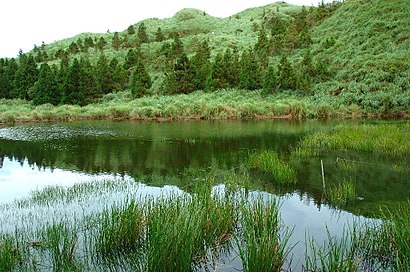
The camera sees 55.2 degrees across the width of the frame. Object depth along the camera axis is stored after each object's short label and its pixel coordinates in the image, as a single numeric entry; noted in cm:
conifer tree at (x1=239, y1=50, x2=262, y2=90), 5762
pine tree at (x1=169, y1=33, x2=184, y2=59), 7381
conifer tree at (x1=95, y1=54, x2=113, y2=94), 6384
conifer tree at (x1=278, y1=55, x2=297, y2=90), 5481
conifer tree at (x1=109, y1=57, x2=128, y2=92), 6488
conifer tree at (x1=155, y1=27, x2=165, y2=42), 9712
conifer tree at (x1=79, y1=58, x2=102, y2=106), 5778
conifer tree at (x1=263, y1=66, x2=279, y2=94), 5419
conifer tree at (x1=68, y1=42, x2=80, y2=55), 9202
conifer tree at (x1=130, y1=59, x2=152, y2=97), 5883
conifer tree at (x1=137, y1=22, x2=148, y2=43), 9704
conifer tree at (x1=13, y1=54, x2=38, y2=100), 6312
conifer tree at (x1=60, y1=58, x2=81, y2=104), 5734
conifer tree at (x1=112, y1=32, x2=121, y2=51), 9388
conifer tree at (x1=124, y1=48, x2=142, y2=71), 7340
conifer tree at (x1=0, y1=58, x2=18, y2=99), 6450
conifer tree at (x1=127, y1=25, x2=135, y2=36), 10788
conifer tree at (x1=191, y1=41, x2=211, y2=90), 6156
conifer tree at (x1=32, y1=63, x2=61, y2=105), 5706
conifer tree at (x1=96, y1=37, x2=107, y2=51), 9322
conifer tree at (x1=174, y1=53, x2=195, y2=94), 6072
